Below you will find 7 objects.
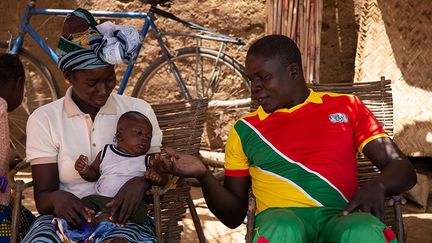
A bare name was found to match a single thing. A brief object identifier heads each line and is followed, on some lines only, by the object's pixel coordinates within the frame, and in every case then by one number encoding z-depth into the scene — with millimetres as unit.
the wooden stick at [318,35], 5137
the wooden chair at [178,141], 3766
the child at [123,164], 3285
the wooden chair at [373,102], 3844
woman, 3199
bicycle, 5648
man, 3107
